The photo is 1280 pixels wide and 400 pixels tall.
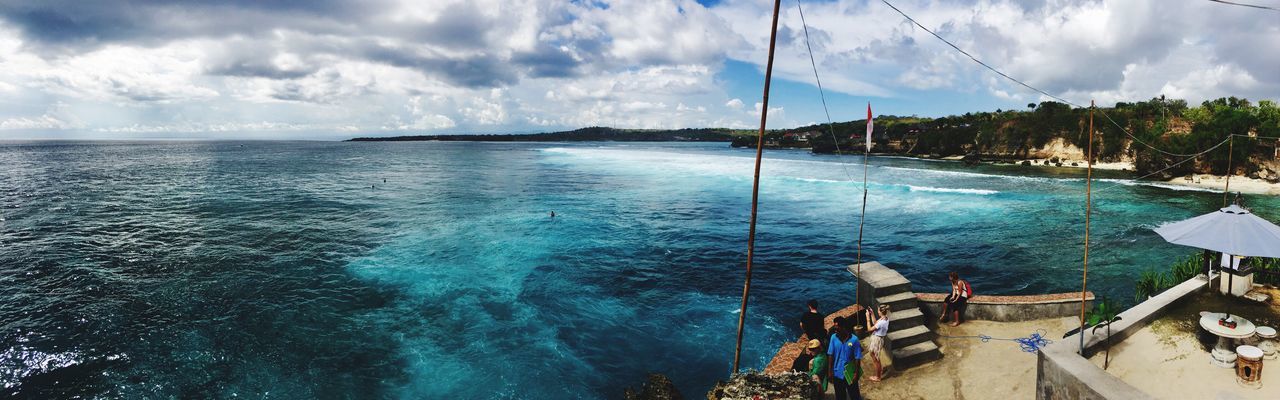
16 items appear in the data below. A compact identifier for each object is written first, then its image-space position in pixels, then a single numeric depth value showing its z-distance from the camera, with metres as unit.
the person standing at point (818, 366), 8.94
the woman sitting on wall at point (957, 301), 11.71
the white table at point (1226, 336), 8.11
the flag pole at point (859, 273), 10.55
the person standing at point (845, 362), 8.61
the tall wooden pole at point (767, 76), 8.81
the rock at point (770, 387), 8.29
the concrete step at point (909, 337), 10.26
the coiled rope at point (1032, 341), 10.41
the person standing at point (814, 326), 10.32
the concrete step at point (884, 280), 10.98
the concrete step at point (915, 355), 10.03
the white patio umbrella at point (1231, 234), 8.86
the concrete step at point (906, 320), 10.58
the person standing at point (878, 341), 9.63
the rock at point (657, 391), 10.99
